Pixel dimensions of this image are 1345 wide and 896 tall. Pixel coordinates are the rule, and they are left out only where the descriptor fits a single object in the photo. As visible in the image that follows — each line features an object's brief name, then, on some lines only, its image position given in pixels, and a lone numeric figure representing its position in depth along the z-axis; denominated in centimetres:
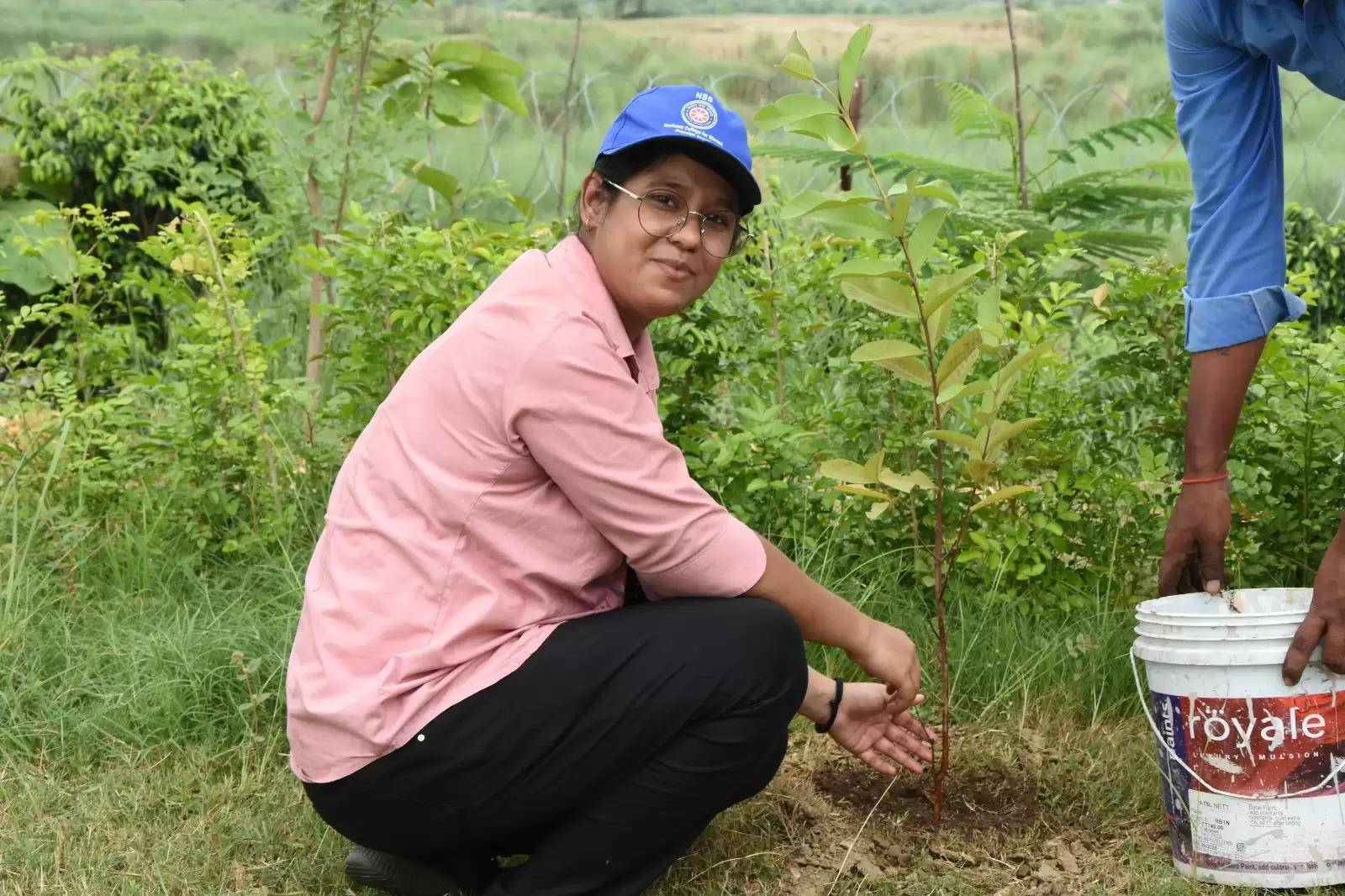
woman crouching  201
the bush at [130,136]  564
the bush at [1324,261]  551
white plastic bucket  216
